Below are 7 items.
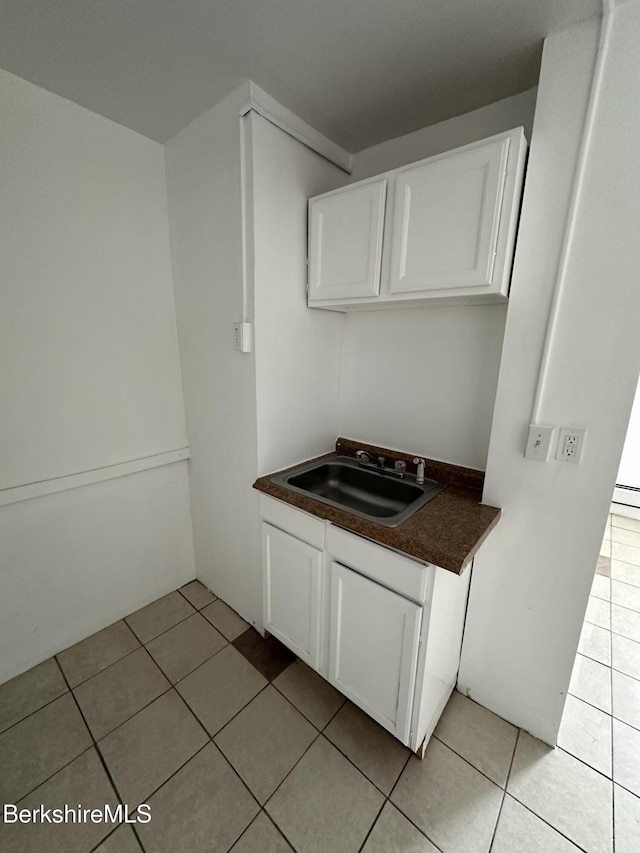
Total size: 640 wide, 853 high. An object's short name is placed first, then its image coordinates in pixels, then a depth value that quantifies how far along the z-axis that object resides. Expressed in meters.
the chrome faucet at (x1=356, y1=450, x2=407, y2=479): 1.61
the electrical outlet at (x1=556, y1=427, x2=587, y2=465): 1.10
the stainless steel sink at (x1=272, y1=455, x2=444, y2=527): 1.53
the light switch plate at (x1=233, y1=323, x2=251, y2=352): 1.45
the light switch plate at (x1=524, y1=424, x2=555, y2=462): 1.15
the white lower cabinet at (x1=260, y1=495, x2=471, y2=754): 1.11
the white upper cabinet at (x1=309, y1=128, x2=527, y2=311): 1.06
